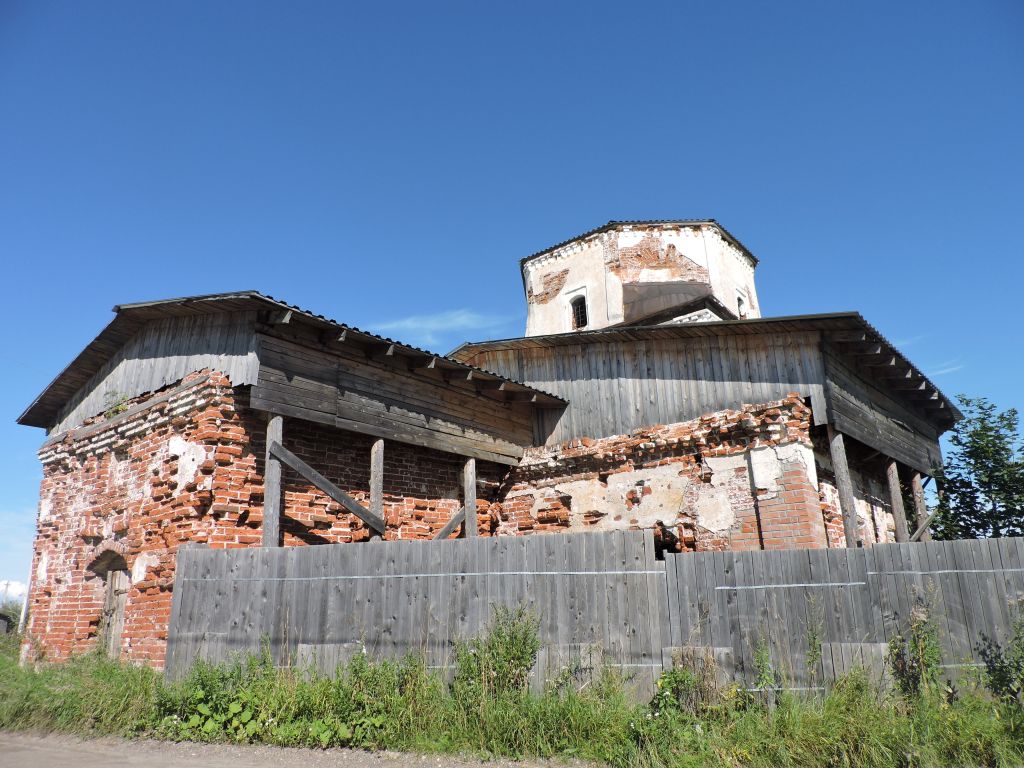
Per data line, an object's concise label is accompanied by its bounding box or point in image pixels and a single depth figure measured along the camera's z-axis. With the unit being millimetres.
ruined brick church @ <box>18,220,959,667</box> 8797
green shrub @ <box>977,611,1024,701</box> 5230
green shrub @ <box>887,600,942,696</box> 5453
